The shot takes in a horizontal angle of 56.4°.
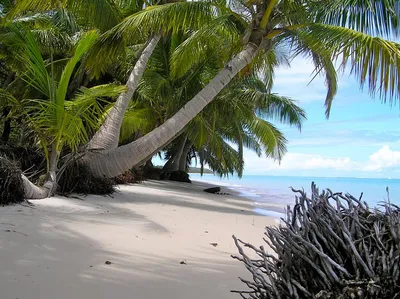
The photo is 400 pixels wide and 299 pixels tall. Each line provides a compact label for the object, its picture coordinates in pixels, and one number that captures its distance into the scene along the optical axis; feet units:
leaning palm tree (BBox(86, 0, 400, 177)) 22.39
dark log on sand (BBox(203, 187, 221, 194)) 48.93
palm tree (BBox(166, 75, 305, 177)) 44.68
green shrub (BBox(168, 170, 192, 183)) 70.74
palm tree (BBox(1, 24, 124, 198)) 19.70
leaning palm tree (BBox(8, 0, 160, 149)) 26.99
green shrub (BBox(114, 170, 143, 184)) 38.52
